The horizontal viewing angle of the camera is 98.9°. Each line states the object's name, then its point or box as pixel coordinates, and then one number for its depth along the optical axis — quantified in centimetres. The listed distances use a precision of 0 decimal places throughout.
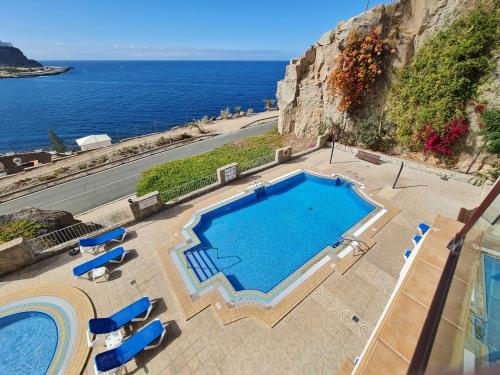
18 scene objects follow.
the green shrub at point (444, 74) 1443
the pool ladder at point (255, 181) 1648
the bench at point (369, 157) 1839
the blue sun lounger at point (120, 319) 745
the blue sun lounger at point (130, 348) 659
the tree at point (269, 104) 5824
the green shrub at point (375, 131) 1980
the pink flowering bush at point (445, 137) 1555
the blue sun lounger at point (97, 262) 972
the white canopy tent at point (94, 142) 3478
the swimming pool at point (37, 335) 730
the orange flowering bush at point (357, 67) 1842
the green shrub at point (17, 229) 1125
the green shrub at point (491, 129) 1406
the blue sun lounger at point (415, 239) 1062
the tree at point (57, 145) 3759
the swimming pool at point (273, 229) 1075
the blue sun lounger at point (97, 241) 1101
